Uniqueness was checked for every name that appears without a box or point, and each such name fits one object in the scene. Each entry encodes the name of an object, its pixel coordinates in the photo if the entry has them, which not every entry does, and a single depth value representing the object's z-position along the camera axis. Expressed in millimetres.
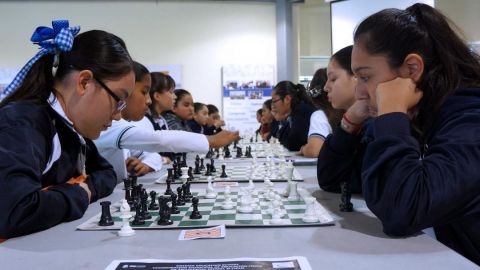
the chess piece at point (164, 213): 1189
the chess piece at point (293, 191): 1531
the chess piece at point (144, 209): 1241
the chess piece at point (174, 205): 1319
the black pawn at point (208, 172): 2174
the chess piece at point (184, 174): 2029
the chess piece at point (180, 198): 1432
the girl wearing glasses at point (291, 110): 4043
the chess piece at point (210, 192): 1565
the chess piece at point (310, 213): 1182
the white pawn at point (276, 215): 1174
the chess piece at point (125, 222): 1093
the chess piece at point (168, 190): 1566
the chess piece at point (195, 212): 1251
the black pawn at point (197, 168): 2264
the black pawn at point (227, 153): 3272
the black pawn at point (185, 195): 1498
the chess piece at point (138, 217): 1191
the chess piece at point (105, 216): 1186
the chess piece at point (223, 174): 2085
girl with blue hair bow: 1183
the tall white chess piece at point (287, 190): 1543
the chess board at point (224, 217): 1165
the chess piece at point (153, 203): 1384
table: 878
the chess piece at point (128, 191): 1495
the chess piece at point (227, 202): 1373
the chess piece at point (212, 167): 2260
